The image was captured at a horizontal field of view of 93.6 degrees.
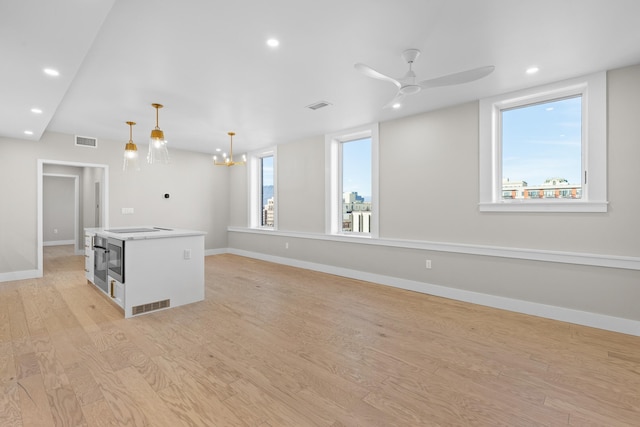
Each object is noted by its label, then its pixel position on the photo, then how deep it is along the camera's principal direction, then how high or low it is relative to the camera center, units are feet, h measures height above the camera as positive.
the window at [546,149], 10.50 +2.53
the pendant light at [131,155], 13.78 +3.23
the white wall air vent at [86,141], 18.99 +4.66
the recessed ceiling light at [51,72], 8.99 +4.34
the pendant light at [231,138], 18.64 +4.14
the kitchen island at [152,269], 11.39 -2.24
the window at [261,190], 24.43 +1.97
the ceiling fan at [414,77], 7.78 +3.70
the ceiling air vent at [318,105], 13.66 +5.04
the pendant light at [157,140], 12.14 +3.02
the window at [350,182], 18.16 +1.93
